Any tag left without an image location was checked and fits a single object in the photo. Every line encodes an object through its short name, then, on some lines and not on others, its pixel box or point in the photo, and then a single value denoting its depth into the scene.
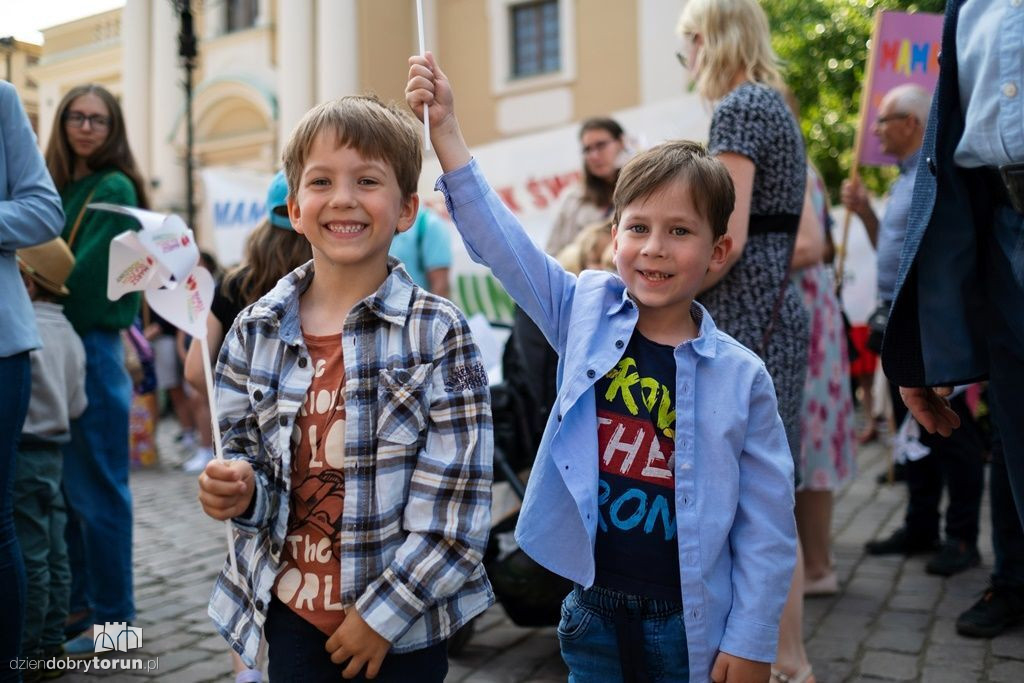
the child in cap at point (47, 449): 3.26
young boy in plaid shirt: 1.88
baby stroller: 3.38
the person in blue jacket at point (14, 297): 2.66
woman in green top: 3.66
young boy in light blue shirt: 1.90
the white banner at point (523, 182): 7.57
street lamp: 9.24
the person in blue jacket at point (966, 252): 1.97
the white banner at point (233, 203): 9.03
